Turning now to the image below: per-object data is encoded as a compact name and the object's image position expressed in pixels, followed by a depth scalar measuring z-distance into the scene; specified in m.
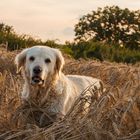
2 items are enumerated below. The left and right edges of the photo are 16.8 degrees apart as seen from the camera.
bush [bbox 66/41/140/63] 20.92
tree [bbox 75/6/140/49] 41.23
